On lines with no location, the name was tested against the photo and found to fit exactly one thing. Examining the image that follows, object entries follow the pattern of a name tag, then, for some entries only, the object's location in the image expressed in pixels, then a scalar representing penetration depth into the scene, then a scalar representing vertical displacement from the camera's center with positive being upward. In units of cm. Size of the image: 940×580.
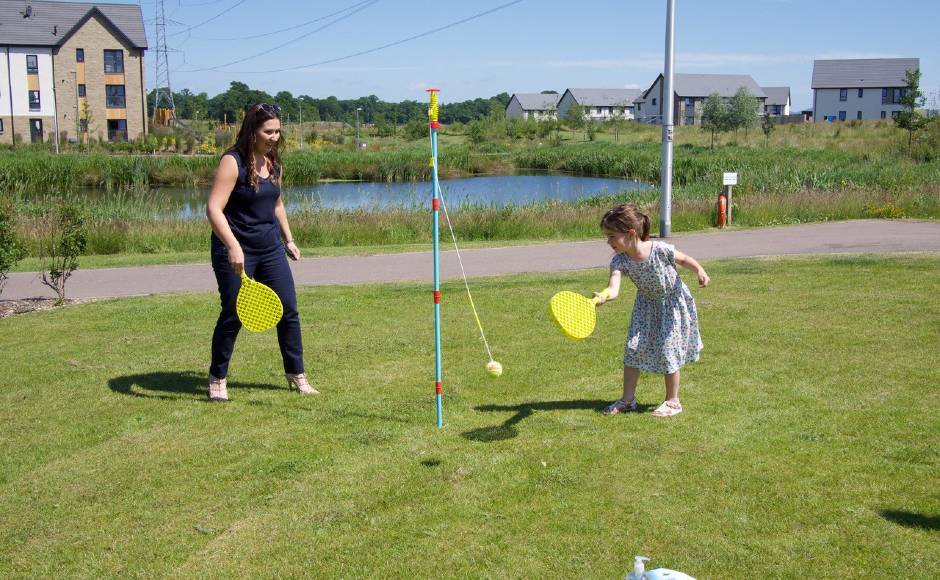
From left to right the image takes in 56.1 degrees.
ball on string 580 -118
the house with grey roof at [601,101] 13500 +1348
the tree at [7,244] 1080 -64
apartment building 6575 +913
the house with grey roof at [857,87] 9700 +1113
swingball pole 547 -17
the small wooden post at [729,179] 2030 +19
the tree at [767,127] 6600 +449
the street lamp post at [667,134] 1767 +111
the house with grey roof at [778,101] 12344 +1193
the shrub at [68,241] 1124 -63
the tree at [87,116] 6588 +561
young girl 590 -87
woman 616 -30
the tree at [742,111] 6869 +591
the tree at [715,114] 6894 +578
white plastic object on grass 282 -125
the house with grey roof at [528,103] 14849 +1460
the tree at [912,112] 4431 +379
